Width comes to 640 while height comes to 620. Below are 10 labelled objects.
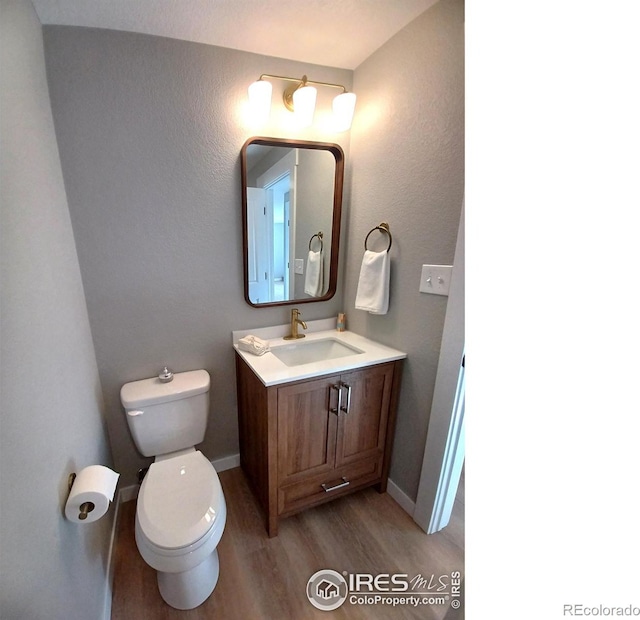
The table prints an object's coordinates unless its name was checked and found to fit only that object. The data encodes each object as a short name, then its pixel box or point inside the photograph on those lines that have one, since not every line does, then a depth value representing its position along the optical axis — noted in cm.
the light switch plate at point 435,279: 126
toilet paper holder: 85
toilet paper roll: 83
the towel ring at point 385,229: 151
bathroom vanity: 132
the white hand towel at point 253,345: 152
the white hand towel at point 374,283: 152
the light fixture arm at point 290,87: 144
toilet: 105
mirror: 155
